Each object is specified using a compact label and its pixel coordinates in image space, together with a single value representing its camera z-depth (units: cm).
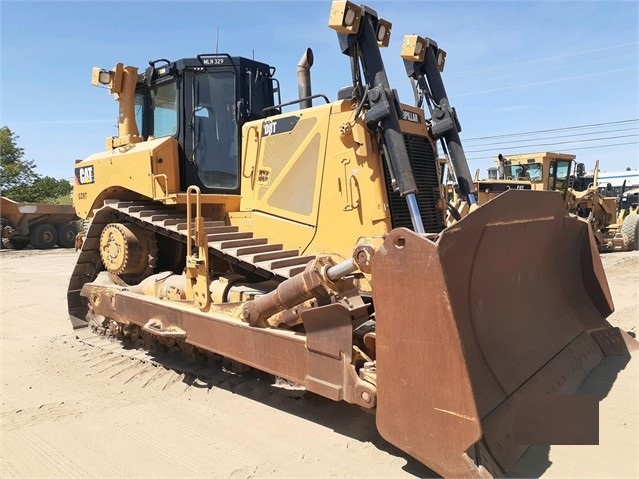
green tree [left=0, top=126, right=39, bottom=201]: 3231
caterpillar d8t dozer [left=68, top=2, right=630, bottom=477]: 264
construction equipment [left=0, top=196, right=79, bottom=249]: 1927
